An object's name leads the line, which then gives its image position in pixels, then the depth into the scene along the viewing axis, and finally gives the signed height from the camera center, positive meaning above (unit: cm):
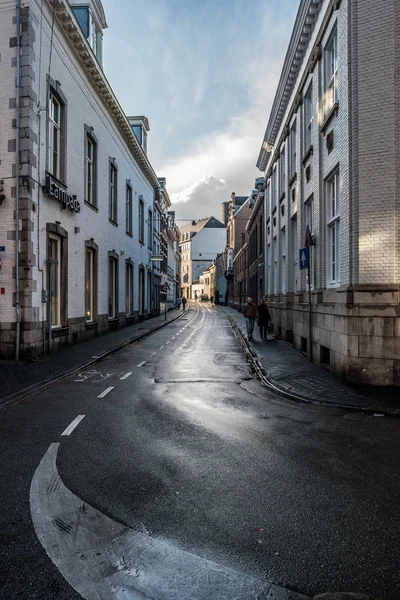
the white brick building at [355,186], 838 +250
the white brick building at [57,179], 1155 +405
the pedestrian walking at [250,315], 1700 -69
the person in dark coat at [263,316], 1894 -81
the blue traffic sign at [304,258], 1106 +106
